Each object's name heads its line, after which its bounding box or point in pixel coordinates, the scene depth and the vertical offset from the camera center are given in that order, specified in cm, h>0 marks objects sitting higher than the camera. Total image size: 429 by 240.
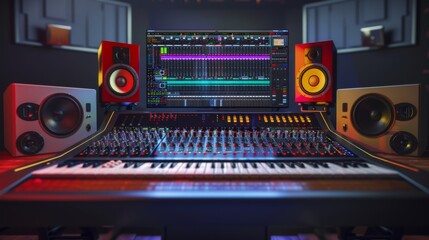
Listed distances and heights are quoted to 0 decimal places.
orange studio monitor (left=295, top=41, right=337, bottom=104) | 160 +18
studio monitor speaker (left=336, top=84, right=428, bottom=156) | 145 -6
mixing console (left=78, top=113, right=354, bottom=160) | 108 -14
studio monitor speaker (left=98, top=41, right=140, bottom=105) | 160 +18
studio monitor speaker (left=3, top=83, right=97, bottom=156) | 143 -7
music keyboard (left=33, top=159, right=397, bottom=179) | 85 -19
